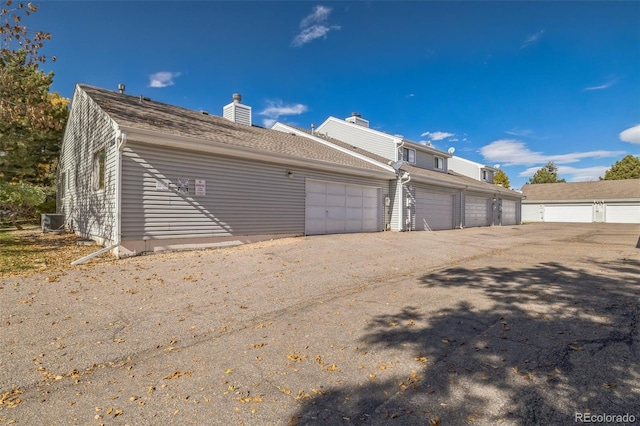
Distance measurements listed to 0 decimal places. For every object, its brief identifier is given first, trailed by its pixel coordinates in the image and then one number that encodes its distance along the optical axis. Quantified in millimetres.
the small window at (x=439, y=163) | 22091
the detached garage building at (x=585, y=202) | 33562
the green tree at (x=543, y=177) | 64500
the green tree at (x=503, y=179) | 52844
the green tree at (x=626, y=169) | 50094
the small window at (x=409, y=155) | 19502
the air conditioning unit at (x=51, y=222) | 13914
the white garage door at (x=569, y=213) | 35531
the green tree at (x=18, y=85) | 9469
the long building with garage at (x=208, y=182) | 8461
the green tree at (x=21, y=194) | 11328
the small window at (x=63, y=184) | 16075
